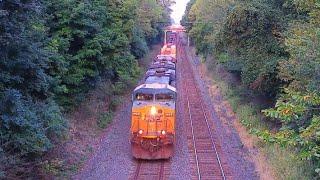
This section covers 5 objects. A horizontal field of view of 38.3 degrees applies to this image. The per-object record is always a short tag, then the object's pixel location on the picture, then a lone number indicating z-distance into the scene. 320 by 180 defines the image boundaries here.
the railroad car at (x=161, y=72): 26.55
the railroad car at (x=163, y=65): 31.31
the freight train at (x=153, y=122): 19.84
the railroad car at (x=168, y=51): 52.47
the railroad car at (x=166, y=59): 36.27
